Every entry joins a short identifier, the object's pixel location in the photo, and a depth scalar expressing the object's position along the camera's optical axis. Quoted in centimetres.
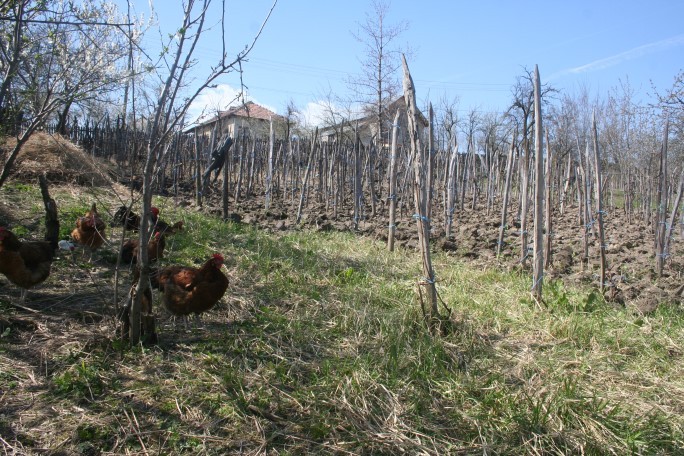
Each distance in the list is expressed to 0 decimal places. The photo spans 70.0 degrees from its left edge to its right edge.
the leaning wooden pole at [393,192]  691
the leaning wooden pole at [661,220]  583
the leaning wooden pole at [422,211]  370
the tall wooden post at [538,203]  440
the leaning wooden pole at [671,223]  588
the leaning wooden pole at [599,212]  496
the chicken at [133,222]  522
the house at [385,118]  1600
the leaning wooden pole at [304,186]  943
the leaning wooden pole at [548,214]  518
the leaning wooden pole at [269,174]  1058
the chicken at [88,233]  468
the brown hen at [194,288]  337
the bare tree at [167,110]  284
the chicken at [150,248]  436
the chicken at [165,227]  480
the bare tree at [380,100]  1670
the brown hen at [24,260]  345
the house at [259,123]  1622
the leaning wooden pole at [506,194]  690
